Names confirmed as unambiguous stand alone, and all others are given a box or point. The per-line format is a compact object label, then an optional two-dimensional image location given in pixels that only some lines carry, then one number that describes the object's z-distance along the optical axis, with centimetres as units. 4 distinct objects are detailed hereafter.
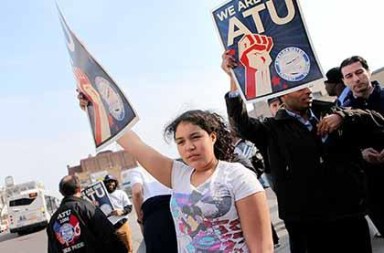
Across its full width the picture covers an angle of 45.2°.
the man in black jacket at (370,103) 335
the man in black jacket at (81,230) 455
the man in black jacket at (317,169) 269
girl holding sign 190
